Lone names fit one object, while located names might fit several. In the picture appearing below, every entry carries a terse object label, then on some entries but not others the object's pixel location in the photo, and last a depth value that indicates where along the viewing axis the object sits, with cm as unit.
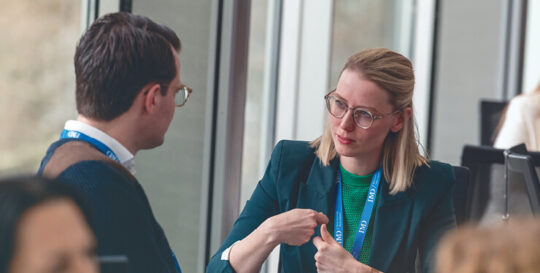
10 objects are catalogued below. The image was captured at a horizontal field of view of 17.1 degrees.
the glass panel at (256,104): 517
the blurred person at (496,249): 261
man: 363
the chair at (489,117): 646
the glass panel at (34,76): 414
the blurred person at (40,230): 250
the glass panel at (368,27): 591
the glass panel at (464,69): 815
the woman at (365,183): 416
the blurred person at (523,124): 579
